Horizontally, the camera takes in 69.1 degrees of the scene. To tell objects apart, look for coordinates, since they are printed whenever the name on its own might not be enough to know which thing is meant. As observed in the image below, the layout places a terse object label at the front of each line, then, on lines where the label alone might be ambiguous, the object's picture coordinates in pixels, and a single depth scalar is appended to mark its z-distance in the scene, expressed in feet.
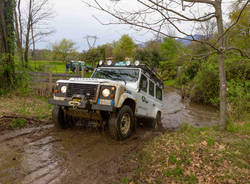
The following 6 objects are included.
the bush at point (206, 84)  43.32
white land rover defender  13.66
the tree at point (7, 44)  25.35
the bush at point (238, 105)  22.85
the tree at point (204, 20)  12.57
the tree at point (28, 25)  68.01
